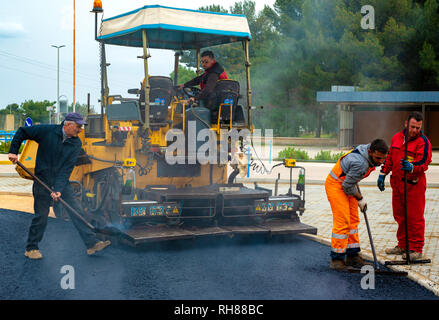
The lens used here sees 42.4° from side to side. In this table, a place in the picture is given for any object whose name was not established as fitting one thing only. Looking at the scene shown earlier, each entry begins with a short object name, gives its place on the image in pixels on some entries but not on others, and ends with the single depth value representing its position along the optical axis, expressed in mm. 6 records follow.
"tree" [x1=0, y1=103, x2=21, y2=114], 88375
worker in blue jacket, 6520
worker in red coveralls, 6637
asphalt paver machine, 7246
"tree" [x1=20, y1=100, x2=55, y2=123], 78169
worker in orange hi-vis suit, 5875
